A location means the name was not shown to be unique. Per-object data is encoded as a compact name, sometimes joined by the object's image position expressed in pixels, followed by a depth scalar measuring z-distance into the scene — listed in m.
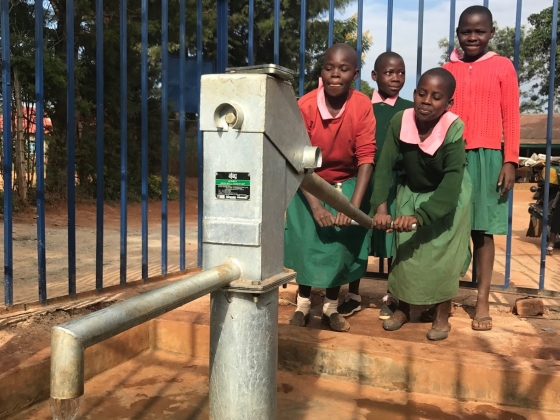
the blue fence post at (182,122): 3.45
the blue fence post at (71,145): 2.69
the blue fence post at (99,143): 2.87
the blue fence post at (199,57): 3.45
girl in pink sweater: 2.71
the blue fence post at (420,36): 3.21
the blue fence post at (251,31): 3.31
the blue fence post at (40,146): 2.54
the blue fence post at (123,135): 3.04
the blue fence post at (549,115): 2.95
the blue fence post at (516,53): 3.04
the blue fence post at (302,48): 3.21
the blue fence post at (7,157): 2.38
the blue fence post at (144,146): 3.20
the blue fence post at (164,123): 3.35
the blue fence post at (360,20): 3.19
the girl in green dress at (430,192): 2.49
